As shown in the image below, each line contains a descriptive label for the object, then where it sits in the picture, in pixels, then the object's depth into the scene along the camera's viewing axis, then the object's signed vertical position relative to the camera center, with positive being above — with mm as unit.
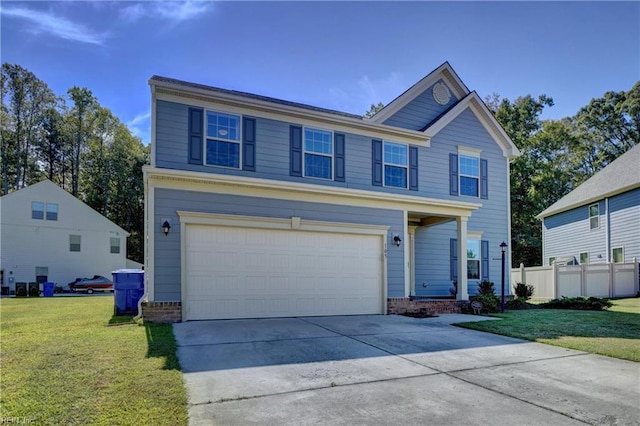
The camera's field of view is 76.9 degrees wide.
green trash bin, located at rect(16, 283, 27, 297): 22328 -3012
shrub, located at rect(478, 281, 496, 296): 13539 -1753
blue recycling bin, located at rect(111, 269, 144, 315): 10477 -1401
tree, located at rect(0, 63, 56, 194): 33531 +9921
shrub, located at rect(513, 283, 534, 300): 15977 -2204
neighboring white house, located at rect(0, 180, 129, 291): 25078 -151
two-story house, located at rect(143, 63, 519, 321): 9484 +906
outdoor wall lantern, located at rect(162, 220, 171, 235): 9141 +216
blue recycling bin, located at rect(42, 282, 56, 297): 22844 -2978
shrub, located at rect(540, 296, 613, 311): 12562 -2181
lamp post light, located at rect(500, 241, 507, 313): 12520 -382
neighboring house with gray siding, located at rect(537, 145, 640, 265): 18083 +878
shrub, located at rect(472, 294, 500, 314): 11992 -2014
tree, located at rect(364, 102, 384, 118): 30453 +9692
